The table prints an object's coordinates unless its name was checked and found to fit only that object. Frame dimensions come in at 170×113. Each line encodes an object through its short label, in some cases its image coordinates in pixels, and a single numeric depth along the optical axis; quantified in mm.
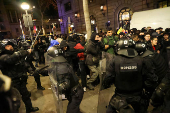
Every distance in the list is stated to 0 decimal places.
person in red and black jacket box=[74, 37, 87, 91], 4613
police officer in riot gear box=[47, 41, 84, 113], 2451
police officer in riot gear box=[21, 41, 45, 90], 5020
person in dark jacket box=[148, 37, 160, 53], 4314
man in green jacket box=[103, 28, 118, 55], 5359
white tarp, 9148
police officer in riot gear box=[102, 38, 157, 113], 2154
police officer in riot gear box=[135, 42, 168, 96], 2675
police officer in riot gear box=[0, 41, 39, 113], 3088
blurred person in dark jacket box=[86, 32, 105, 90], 4363
